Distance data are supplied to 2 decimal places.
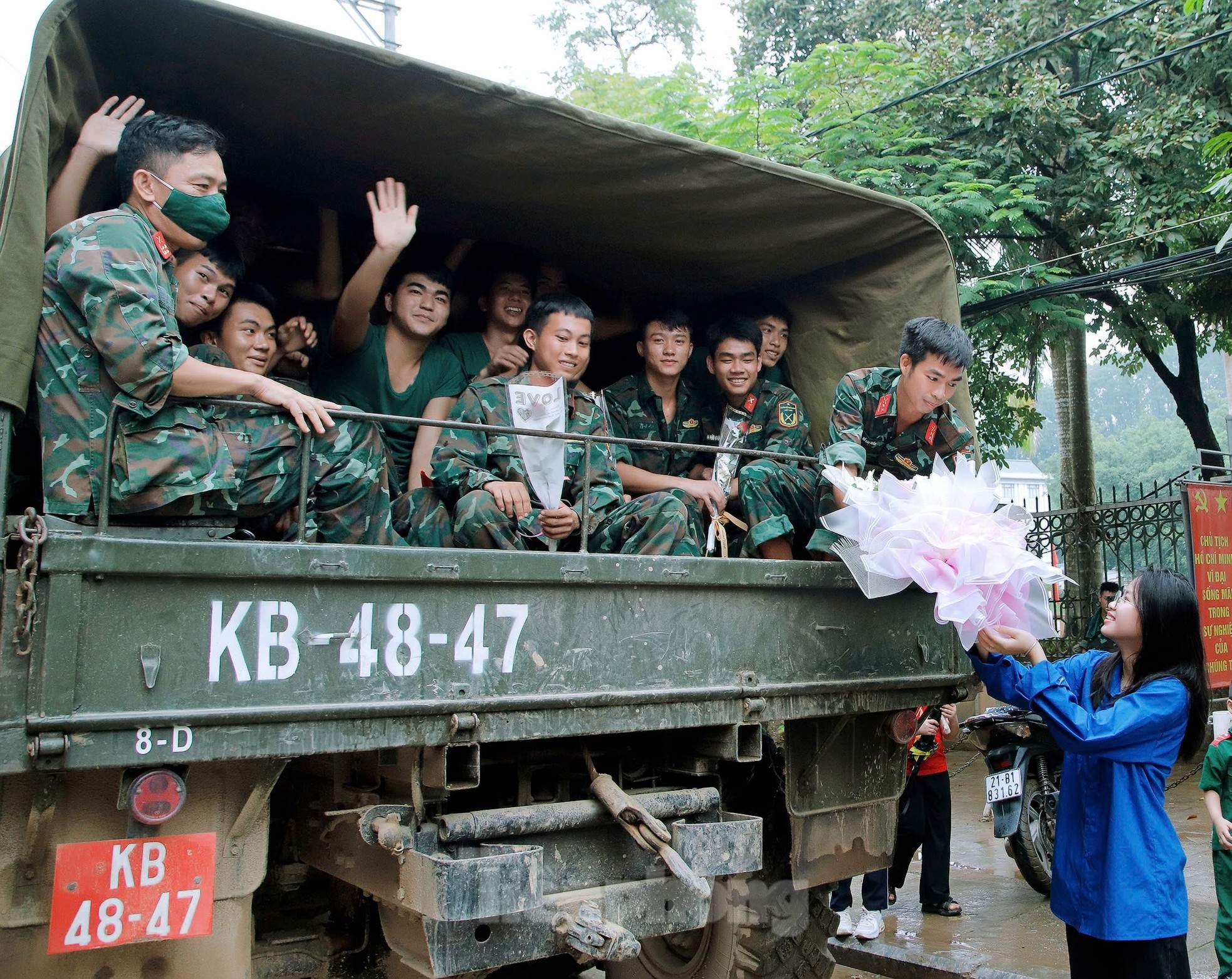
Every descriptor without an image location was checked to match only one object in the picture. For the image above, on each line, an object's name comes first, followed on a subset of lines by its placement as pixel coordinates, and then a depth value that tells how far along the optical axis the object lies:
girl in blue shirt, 2.83
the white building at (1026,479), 37.38
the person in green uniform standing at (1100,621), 7.95
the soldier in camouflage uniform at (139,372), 2.36
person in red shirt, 5.20
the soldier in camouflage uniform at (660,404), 4.29
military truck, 2.09
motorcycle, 5.44
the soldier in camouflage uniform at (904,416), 3.53
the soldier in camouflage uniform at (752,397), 4.21
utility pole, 10.77
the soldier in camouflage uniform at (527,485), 3.12
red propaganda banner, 7.15
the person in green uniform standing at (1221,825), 3.88
